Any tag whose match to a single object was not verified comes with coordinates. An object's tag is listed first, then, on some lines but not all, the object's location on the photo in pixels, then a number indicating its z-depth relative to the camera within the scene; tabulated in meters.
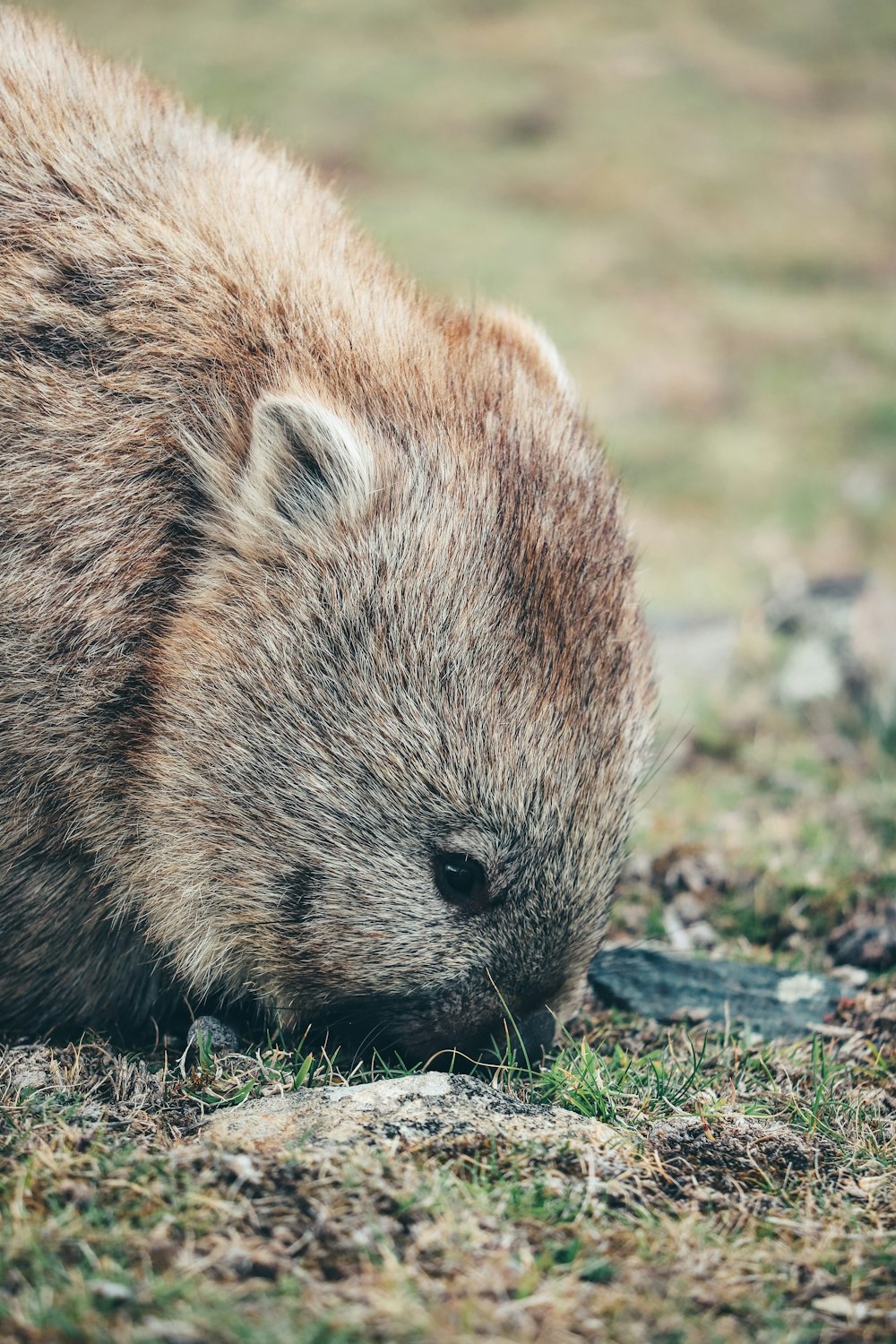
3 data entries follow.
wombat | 5.96
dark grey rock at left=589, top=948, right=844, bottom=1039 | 7.32
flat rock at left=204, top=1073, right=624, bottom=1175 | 5.12
